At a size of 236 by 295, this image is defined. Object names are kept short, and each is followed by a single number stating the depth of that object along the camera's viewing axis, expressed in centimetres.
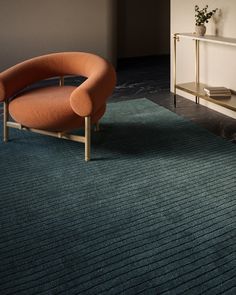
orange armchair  261
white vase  360
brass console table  322
